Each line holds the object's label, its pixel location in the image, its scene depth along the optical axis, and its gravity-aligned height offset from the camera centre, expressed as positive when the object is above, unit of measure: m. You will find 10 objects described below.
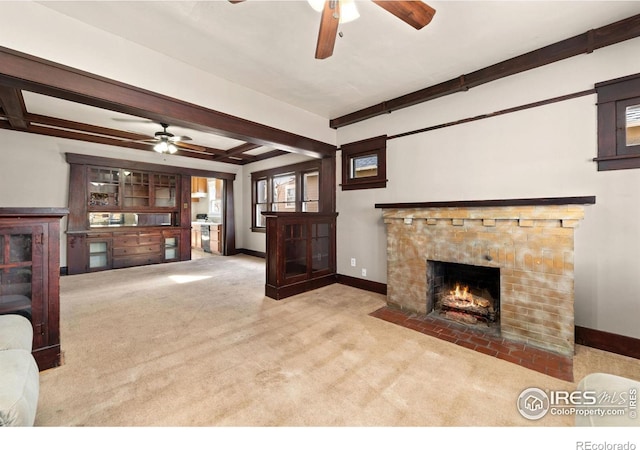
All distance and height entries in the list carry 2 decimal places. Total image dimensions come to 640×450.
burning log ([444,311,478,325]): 2.85 -1.08
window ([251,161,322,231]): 5.60 +0.79
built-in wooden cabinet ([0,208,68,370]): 1.86 -0.37
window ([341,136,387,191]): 3.86 +0.93
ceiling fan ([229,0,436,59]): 1.53 +1.30
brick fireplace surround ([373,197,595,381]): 2.21 -0.41
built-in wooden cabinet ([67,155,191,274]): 5.11 +0.14
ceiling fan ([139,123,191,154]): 4.33 +1.43
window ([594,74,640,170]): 2.17 +0.85
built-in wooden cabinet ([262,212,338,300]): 3.71 -0.46
